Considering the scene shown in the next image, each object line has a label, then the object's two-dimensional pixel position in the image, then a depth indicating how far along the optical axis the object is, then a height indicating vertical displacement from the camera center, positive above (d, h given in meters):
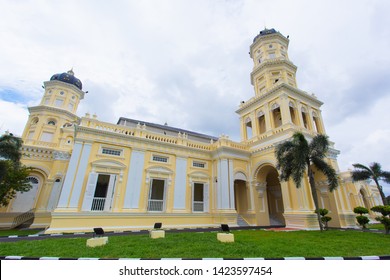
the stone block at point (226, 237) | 7.86 -1.13
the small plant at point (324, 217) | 13.55 -0.36
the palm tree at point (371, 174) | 19.12 +3.85
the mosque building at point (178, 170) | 13.03 +2.93
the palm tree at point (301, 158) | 11.96 +3.34
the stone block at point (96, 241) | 6.94 -1.31
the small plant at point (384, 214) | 10.82 -0.02
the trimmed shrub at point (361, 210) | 13.60 +0.20
